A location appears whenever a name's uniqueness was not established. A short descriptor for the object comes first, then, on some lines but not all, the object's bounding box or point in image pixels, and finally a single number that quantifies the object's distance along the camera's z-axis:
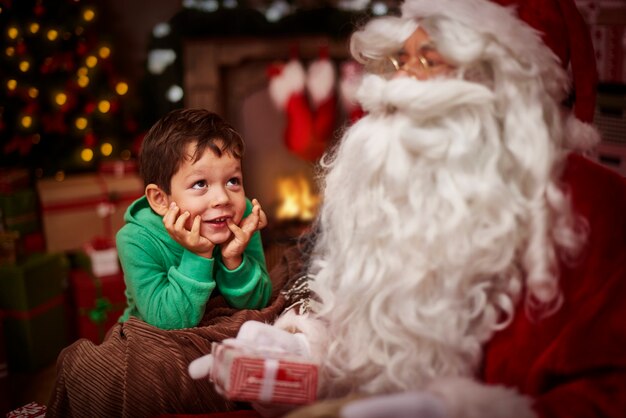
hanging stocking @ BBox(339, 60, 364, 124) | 3.64
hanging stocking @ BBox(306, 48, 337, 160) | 3.66
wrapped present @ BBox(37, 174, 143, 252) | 2.87
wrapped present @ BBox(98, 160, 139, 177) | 3.10
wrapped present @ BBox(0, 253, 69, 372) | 2.53
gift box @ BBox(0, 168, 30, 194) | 2.78
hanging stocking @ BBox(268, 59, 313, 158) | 3.59
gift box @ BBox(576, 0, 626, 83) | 2.36
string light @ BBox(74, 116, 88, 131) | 3.06
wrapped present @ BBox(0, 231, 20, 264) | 2.53
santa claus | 0.95
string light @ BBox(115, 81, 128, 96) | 3.21
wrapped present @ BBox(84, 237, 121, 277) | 2.62
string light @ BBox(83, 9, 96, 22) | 3.04
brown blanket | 1.15
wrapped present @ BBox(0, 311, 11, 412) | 2.28
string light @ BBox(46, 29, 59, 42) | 2.87
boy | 1.25
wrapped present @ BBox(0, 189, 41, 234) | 2.77
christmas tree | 2.83
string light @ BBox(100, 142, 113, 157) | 3.17
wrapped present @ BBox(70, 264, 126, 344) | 2.56
